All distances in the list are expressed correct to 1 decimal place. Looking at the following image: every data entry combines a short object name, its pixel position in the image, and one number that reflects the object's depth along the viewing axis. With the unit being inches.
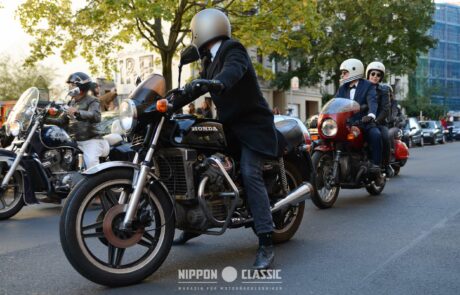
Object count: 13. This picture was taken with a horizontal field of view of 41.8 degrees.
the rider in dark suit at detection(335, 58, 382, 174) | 323.0
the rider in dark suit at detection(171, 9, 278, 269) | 175.6
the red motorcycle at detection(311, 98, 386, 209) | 306.5
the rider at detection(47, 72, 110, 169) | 319.9
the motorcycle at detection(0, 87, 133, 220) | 285.8
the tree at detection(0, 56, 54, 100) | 1471.5
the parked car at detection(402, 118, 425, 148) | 1248.8
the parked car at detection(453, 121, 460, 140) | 1797.2
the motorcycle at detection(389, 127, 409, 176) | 431.8
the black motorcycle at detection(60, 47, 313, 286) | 151.6
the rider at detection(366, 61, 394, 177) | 332.9
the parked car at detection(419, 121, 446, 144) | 1433.3
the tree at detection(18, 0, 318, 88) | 709.9
